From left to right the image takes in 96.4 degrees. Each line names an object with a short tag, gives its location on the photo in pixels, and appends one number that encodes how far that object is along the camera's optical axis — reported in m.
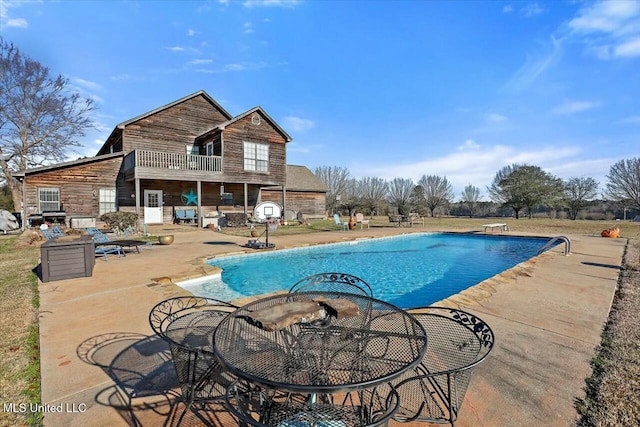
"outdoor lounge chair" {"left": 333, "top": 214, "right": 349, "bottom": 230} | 18.01
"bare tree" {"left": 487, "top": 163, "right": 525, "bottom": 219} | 32.27
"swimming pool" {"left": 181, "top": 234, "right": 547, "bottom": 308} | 6.90
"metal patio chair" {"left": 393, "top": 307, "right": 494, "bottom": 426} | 1.71
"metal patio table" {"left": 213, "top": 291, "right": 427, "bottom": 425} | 1.42
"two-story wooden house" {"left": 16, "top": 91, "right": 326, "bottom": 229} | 14.88
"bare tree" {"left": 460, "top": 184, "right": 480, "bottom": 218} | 45.03
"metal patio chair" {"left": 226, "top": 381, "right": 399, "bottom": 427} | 1.46
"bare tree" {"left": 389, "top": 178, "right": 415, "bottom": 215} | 43.10
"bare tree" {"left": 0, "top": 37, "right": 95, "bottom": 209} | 19.66
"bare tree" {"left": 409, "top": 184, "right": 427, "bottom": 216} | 37.88
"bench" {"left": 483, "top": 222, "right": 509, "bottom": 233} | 17.29
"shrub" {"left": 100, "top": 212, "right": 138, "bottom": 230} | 13.57
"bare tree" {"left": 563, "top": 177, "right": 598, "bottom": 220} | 31.36
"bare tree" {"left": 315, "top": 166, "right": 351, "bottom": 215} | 44.50
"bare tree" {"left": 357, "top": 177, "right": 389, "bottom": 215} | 44.78
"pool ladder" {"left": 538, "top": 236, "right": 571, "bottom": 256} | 9.12
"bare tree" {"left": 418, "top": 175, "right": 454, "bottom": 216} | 41.75
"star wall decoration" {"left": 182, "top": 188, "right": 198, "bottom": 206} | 18.68
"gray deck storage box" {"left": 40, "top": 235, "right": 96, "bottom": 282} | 5.73
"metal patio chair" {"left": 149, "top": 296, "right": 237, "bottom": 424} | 1.79
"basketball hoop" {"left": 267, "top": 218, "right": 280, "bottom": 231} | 11.07
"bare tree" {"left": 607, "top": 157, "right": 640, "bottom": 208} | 27.80
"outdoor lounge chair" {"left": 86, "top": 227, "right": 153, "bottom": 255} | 8.45
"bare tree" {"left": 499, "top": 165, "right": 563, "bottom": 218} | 30.47
